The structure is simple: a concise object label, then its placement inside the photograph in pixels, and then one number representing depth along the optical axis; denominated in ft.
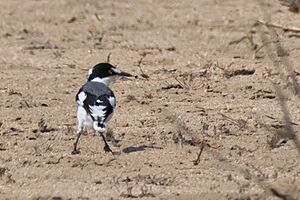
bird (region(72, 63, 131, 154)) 63.98
